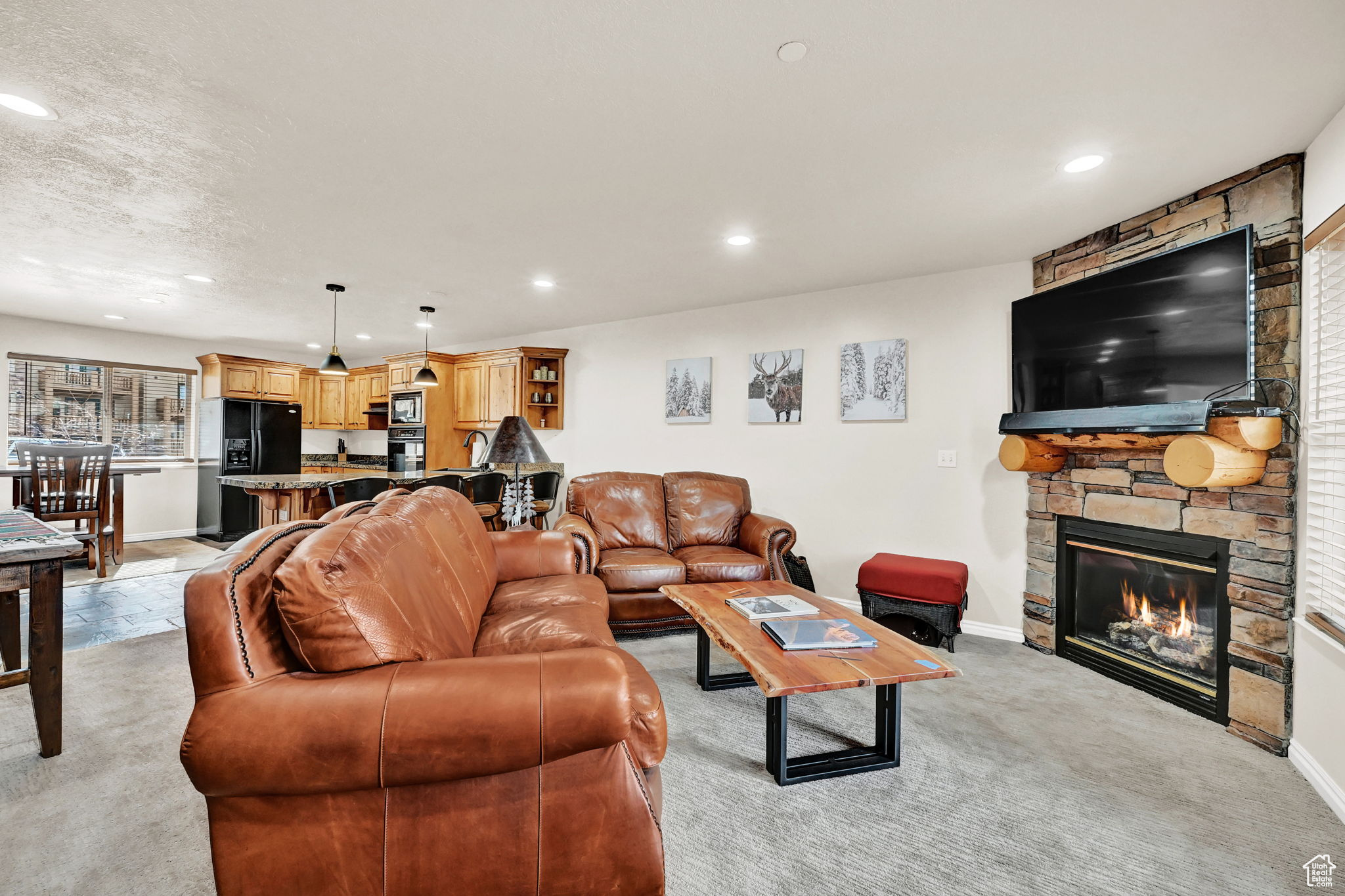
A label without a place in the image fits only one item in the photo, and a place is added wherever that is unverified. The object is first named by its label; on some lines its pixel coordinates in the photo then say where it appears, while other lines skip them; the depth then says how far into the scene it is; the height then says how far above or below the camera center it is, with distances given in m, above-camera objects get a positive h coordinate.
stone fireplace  2.20 -0.34
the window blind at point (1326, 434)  1.95 +0.07
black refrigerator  6.30 -0.15
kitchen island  4.44 -0.40
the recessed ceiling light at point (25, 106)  1.90 +1.16
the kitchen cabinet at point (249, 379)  6.40 +0.76
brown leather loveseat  3.28 -0.61
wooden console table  1.98 -0.66
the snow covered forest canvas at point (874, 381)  3.86 +0.48
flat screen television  2.25 +0.56
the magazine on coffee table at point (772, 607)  2.29 -0.68
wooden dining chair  4.21 -0.38
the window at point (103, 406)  5.50 +0.37
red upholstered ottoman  3.14 -0.83
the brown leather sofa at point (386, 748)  1.06 -0.59
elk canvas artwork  4.31 +0.47
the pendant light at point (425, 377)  5.23 +0.62
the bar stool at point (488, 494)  4.98 -0.46
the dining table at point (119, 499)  4.68 -0.51
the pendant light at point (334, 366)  4.58 +0.64
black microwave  6.15 +0.40
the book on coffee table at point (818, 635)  1.95 -0.68
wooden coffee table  1.71 -0.71
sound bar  2.27 +0.14
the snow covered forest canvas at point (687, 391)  4.76 +0.48
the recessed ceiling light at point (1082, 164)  2.23 +1.17
